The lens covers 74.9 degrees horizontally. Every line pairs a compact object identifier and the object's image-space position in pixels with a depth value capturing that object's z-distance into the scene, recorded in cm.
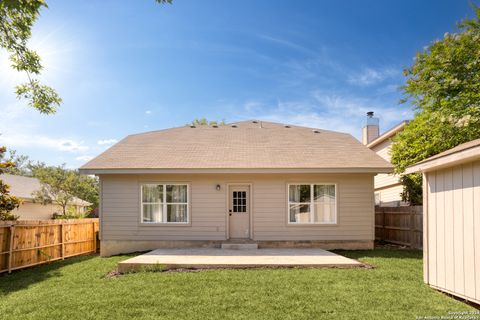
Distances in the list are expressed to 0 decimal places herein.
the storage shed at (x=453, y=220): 465
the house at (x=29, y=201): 1941
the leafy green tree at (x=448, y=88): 931
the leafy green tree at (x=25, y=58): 848
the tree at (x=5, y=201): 937
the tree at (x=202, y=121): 3244
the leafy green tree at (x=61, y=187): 2064
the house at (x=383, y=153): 1579
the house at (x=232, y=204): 1046
